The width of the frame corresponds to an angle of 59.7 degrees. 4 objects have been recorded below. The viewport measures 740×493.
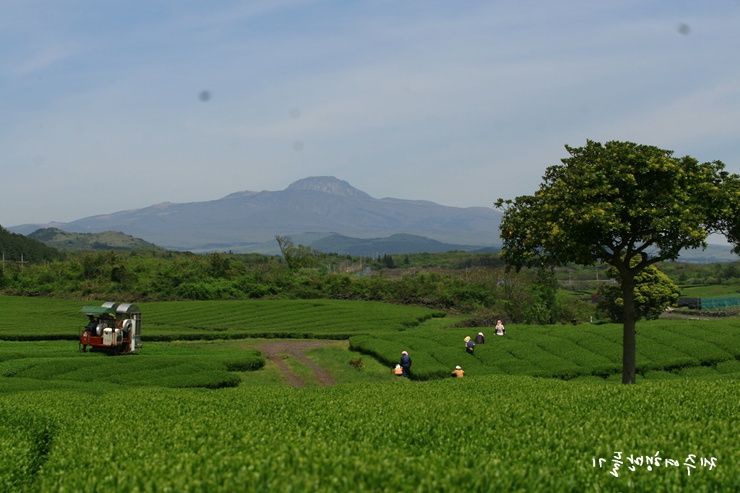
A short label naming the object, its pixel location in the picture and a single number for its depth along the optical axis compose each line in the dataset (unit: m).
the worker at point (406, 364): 42.69
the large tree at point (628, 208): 31.31
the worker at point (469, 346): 47.94
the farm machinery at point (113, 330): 50.09
